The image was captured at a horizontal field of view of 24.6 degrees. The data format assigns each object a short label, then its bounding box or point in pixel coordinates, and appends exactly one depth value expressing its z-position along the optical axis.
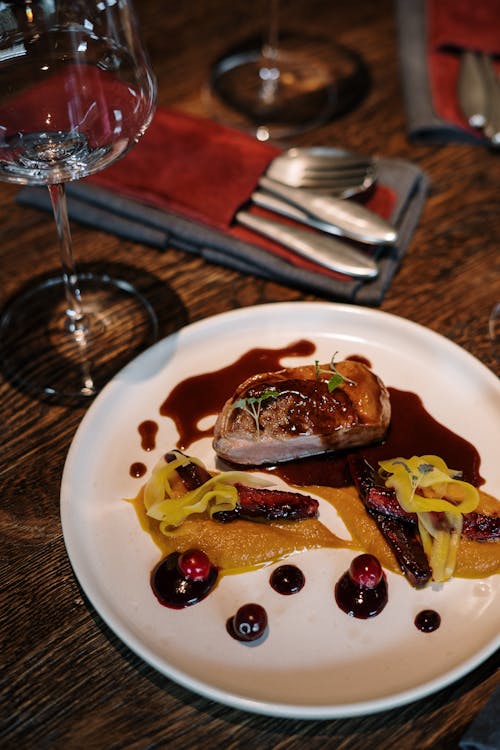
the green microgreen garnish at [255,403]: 0.61
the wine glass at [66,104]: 0.62
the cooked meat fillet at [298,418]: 0.61
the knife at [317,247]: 0.72
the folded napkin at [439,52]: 0.84
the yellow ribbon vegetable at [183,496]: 0.59
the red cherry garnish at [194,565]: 0.57
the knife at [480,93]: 0.83
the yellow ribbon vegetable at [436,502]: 0.57
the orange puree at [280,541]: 0.58
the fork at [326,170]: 0.76
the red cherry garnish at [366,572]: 0.57
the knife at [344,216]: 0.72
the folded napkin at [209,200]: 0.73
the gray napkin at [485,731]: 0.52
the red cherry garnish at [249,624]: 0.55
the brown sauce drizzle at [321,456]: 0.62
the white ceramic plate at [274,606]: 0.54
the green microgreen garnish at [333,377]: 0.62
